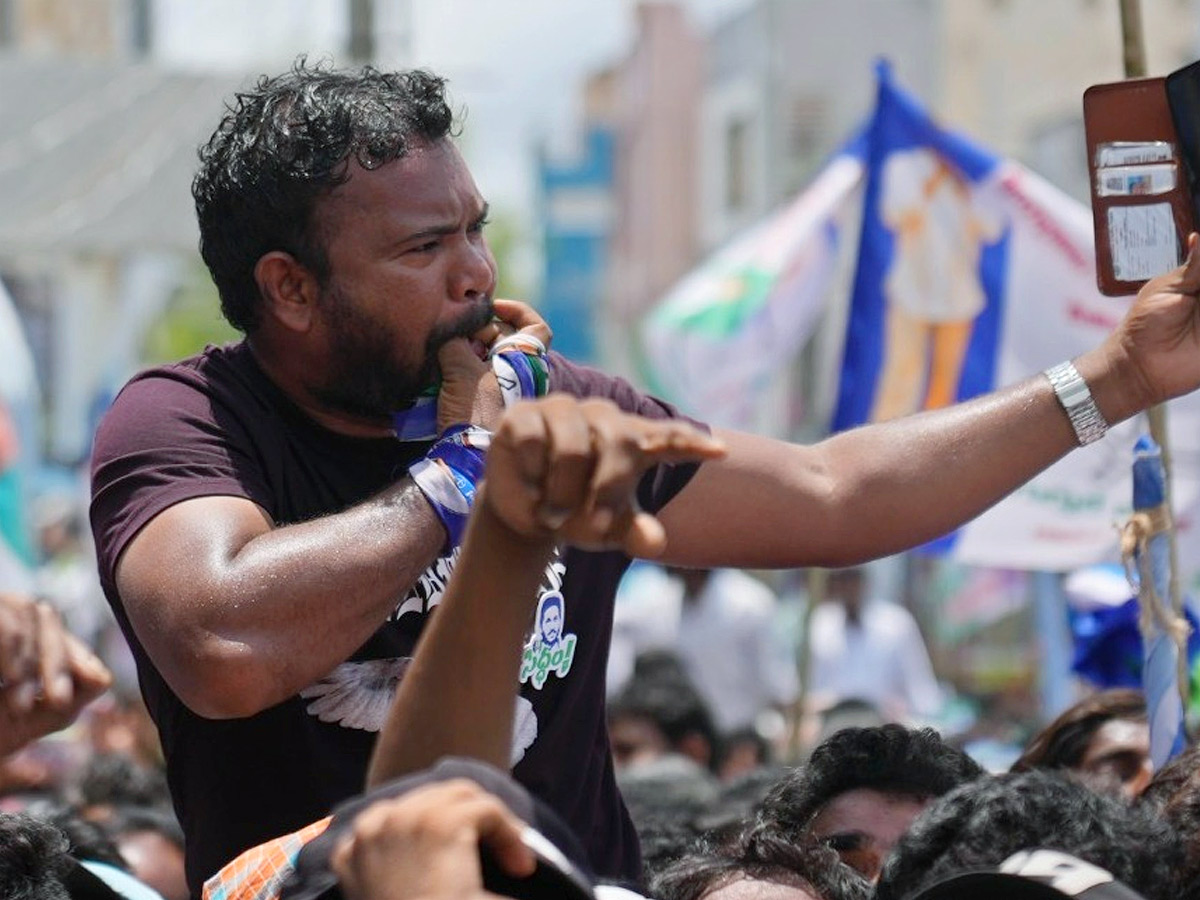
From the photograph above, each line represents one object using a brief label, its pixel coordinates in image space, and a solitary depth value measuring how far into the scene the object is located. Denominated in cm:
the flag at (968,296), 1093
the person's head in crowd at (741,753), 1563
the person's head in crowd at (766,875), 532
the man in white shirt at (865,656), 1969
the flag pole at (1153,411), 748
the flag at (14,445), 1458
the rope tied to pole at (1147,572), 721
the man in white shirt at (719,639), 1889
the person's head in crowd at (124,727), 1636
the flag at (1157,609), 724
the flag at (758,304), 1541
